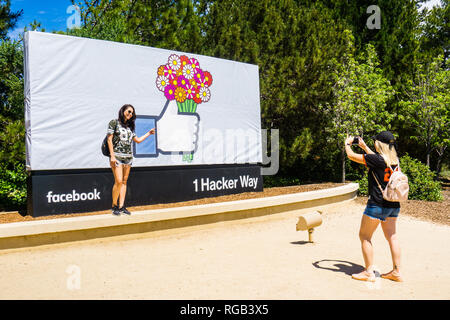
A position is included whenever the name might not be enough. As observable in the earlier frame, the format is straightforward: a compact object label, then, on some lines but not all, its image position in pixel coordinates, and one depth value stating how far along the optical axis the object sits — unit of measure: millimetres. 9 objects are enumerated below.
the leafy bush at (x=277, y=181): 16156
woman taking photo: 4598
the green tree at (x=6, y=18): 10414
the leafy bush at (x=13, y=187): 9383
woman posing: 7043
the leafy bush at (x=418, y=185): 12453
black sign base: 7102
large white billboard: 7191
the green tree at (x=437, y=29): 24125
